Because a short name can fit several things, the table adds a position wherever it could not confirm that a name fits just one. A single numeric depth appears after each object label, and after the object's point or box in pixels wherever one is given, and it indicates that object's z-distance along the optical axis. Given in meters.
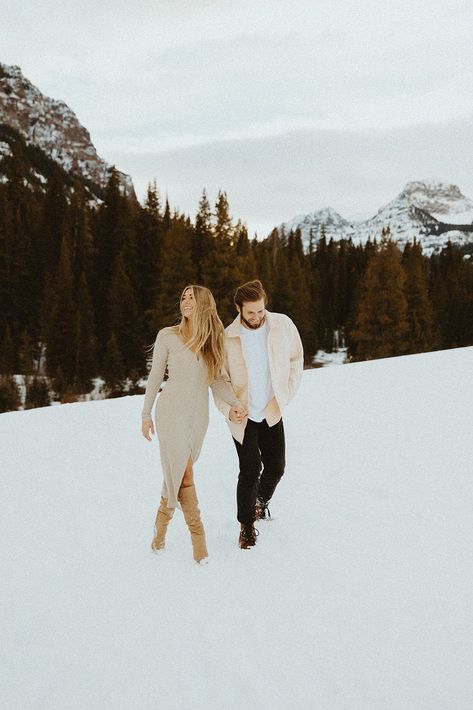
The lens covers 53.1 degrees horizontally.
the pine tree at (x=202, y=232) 35.84
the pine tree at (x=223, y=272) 28.41
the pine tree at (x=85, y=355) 34.53
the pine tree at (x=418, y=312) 33.53
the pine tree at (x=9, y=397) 28.56
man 3.52
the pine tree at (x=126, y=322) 34.50
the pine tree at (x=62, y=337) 35.19
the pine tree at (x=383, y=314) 28.91
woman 3.27
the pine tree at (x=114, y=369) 32.97
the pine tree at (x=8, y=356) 34.03
